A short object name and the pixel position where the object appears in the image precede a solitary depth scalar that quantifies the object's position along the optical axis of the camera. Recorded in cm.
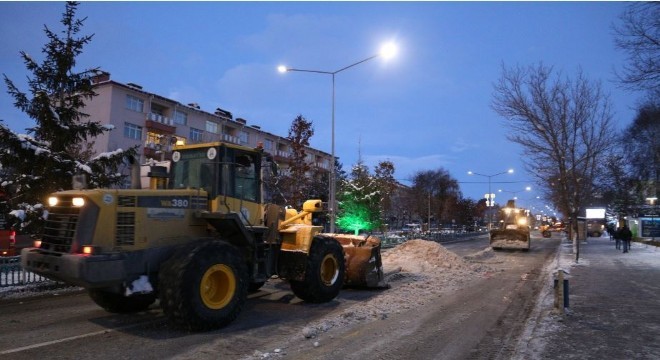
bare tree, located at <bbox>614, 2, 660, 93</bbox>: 1023
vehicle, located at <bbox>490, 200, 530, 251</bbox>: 2975
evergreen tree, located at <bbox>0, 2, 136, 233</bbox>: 1356
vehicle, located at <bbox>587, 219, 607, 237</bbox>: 6406
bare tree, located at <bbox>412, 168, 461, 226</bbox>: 6446
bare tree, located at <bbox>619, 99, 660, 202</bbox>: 4156
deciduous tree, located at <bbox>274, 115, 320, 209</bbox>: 2853
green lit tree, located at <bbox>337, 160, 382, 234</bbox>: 3584
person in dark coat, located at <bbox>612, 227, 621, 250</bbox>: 2789
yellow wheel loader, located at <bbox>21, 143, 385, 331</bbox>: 719
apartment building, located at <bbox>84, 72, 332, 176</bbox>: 4297
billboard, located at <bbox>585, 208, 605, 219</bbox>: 5850
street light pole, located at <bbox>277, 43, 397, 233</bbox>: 2219
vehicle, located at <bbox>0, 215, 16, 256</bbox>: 1497
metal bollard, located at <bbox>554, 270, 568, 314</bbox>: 895
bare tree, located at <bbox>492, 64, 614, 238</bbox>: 2077
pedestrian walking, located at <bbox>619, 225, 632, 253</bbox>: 2656
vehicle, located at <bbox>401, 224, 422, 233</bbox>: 7898
